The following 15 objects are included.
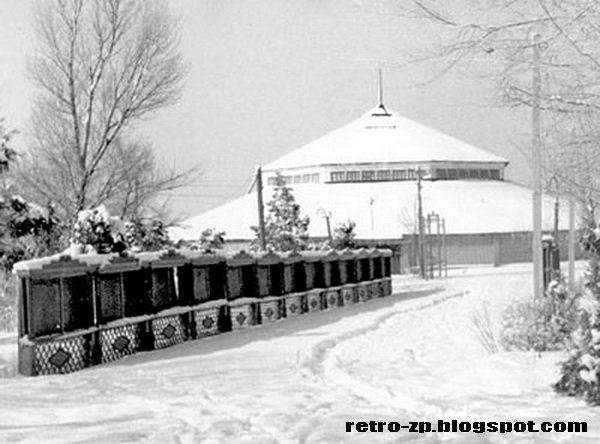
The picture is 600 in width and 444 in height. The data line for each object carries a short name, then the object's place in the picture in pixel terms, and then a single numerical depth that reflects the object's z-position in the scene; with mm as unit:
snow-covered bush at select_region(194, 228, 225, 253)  45372
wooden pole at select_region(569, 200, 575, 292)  29561
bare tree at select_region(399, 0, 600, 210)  10086
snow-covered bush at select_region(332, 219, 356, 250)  51938
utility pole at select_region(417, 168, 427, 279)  61719
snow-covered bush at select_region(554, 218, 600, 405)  10008
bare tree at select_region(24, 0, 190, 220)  31656
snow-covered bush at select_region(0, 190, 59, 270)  22625
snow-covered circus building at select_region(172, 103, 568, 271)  84750
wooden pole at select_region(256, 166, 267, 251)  42406
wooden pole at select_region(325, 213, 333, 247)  55581
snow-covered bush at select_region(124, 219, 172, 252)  30422
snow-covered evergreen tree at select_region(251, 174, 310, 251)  58625
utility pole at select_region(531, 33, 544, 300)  16891
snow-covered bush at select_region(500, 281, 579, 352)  14703
